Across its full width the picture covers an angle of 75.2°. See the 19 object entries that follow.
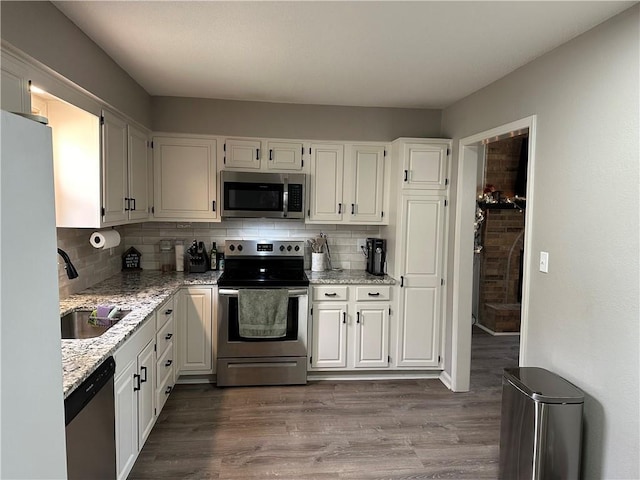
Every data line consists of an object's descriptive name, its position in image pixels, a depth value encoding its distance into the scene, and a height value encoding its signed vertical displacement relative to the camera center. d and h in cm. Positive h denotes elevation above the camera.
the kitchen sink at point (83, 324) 232 -63
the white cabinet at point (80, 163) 237 +29
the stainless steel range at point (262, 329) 339 -93
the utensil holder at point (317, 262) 392 -42
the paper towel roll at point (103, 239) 266 -16
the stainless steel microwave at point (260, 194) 362 +20
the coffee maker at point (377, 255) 386 -34
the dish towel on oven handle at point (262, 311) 338 -77
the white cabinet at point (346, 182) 377 +33
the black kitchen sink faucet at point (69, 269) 204 -27
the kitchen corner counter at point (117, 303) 163 -55
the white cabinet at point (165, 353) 275 -98
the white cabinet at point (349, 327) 359 -95
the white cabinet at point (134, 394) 200 -97
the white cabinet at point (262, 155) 367 +56
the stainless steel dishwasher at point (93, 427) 149 -84
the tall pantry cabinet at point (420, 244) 356 -21
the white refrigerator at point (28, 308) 82 -21
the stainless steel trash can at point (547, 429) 190 -96
